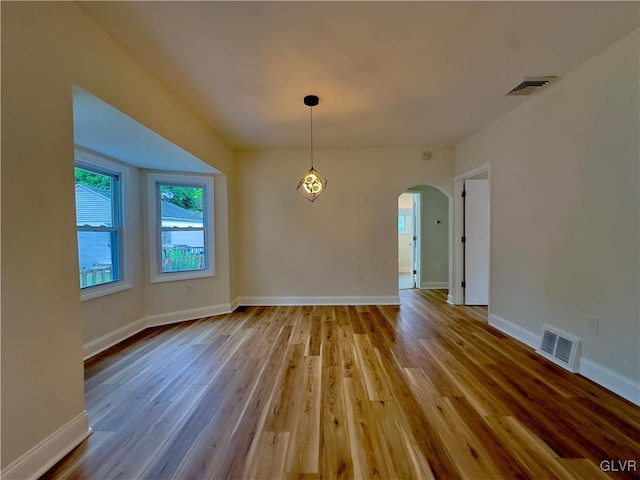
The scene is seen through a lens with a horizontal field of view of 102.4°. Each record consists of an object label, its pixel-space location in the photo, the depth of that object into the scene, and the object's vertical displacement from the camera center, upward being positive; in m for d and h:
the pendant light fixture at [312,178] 2.68 +0.63
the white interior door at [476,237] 4.23 -0.12
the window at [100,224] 2.78 +0.11
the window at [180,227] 3.61 +0.08
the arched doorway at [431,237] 5.82 -0.15
